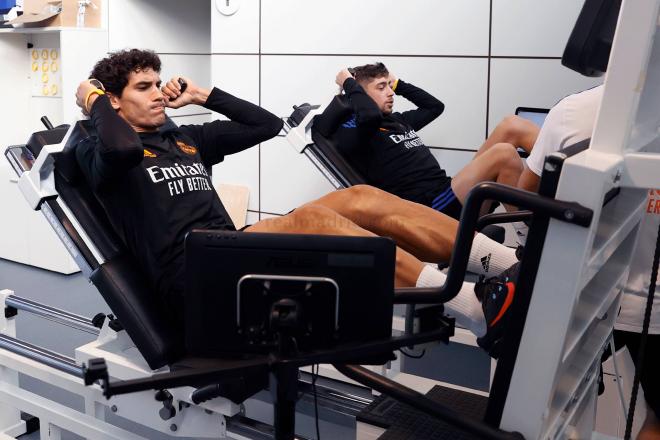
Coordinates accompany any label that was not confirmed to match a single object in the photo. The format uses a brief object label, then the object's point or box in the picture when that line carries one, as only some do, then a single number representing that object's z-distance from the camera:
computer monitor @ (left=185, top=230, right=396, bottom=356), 1.38
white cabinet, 4.79
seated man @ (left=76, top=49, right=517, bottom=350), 2.22
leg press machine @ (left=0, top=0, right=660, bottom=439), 1.21
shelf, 4.72
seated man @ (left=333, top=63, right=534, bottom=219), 3.26
